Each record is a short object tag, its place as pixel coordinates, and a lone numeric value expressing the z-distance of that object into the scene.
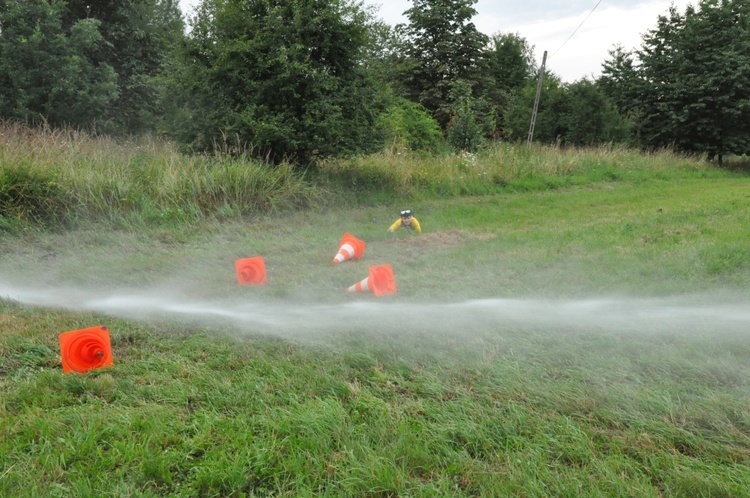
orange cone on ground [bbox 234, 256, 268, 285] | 4.50
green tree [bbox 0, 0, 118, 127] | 15.18
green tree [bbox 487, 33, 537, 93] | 33.09
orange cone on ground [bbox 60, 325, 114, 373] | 2.72
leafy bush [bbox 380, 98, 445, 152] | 15.45
